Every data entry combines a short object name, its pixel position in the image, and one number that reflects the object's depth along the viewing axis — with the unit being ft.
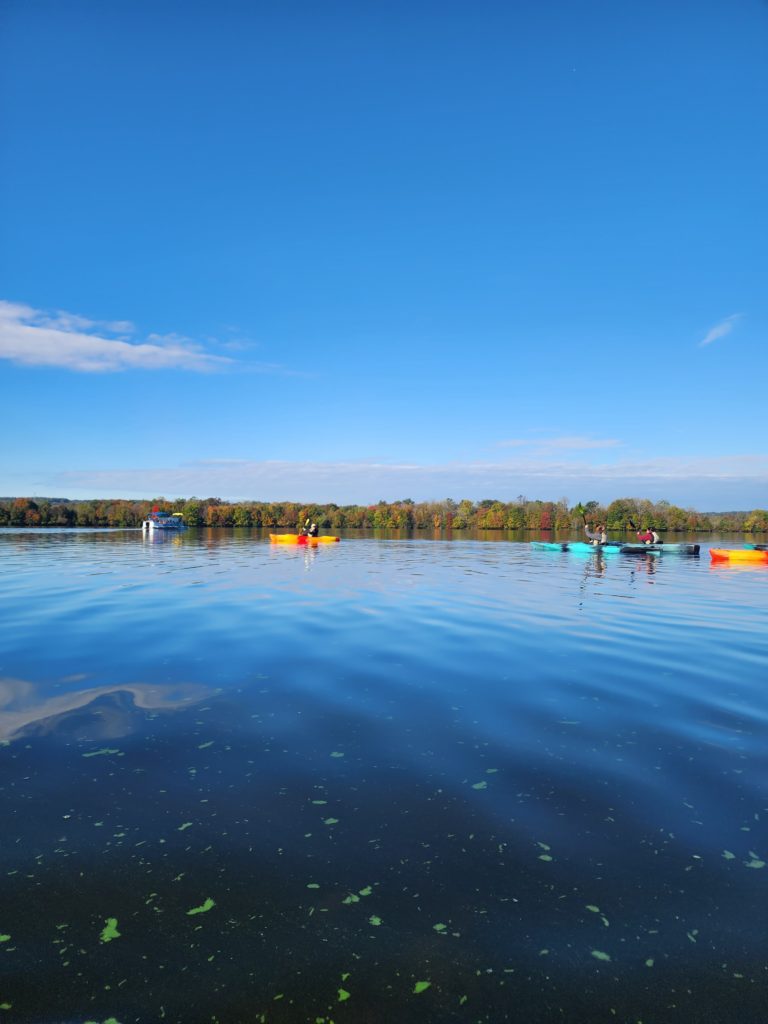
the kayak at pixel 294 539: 192.40
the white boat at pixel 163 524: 335.53
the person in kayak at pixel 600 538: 164.47
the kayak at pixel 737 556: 148.02
